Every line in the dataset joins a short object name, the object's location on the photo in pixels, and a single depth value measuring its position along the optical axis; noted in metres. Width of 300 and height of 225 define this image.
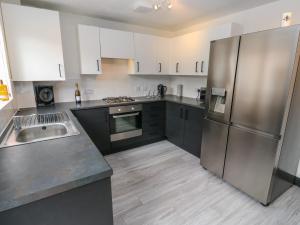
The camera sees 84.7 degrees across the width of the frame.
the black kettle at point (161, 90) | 3.61
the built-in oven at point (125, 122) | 2.78
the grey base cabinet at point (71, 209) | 0.69
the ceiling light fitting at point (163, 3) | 2.12
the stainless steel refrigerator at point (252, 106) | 1.49
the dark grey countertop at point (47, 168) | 0.68
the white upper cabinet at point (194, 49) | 2.40
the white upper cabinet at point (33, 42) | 2.00
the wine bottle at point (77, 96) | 2.78
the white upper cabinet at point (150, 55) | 3.06
